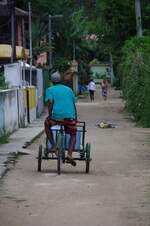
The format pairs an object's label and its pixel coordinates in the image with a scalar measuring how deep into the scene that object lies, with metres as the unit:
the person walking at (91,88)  55.40
